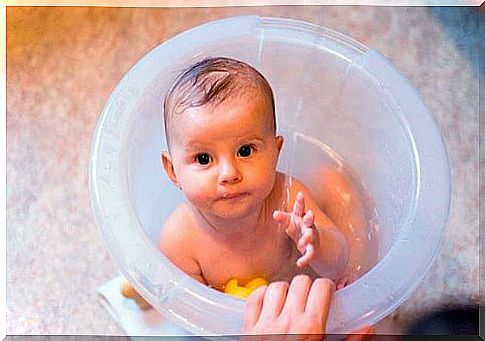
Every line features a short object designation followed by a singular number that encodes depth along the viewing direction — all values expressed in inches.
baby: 56.4
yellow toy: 56.6
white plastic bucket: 55.8
